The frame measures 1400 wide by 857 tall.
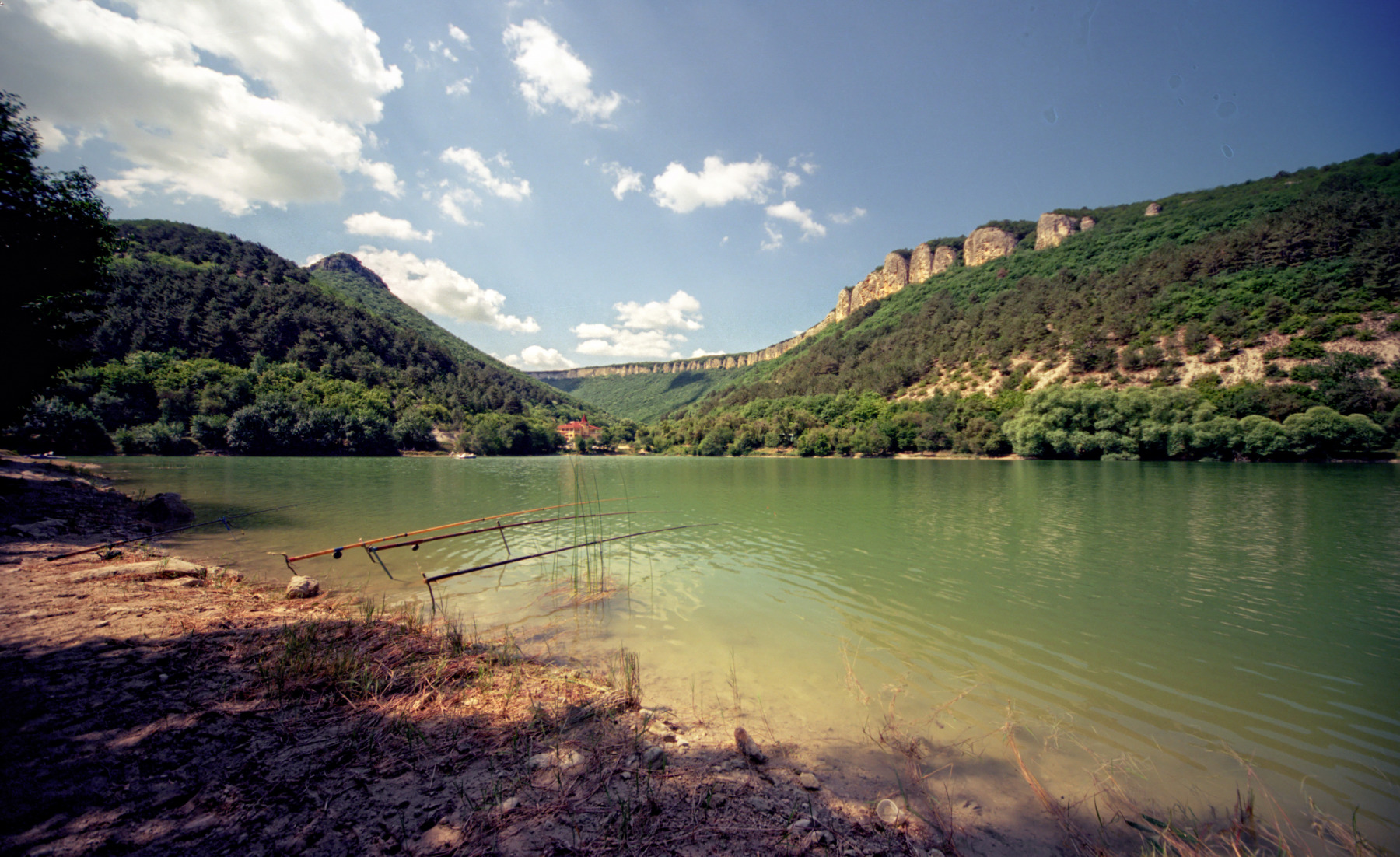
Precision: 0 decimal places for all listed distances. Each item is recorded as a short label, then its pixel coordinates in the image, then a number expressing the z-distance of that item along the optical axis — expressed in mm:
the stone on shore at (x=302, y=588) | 8600
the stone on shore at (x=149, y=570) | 8000
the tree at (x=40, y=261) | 10742
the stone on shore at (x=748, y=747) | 4328
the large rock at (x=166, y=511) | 15070
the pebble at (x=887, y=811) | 3584
